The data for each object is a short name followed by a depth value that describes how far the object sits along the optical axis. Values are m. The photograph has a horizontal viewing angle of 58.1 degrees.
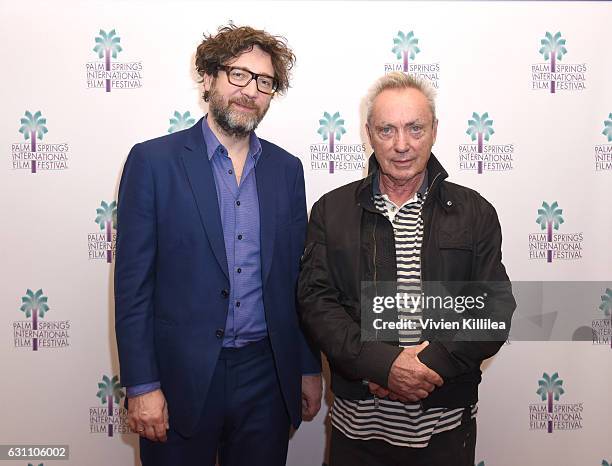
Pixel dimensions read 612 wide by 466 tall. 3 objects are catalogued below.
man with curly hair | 1.72
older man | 1.61
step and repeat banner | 2.43
